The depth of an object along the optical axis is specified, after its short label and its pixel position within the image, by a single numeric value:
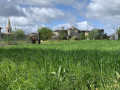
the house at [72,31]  79.39
